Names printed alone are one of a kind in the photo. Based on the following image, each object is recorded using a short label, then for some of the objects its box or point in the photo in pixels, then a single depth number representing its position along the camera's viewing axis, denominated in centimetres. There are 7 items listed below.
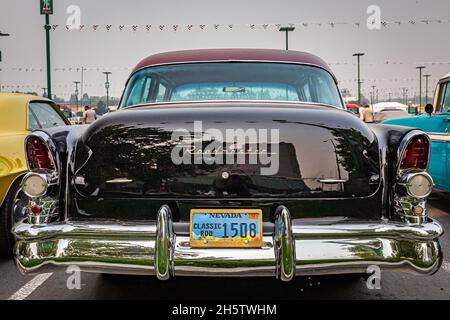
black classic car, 268
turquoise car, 611
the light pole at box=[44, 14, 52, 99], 1541
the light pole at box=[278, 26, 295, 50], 2851
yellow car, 450
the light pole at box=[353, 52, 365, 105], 4650
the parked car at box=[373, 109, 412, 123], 2958
